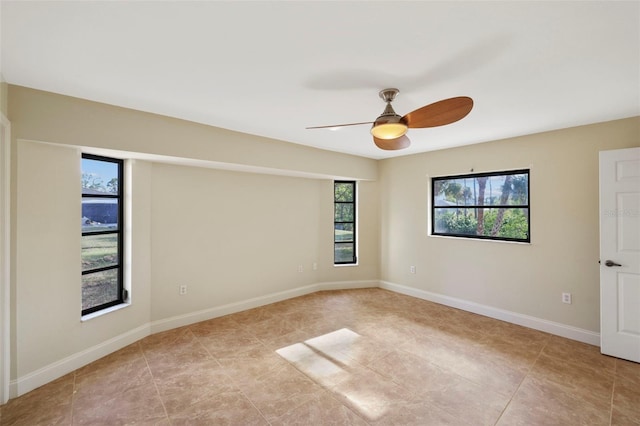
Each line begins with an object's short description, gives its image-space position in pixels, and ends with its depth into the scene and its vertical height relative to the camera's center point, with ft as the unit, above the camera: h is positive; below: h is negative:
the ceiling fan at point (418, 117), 6.17 +2.37
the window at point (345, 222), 17.69 -0.50
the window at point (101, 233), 9.55 -0.68
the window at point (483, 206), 12.59 +0.41
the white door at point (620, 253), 9.16 -1.32
